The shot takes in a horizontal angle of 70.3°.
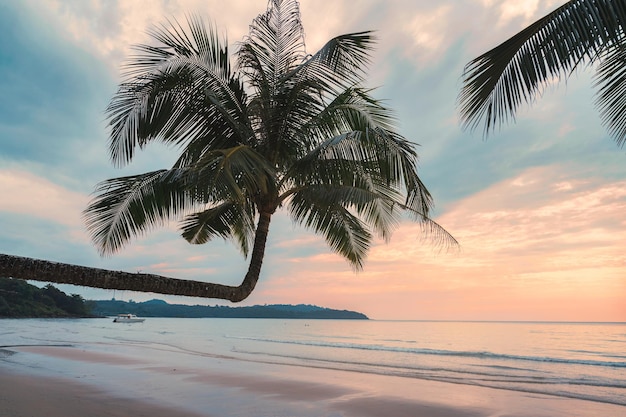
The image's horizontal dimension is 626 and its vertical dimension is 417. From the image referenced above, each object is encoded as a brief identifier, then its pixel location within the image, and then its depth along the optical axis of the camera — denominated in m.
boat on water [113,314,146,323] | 77.56
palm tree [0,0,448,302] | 5.47
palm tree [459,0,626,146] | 3.25
